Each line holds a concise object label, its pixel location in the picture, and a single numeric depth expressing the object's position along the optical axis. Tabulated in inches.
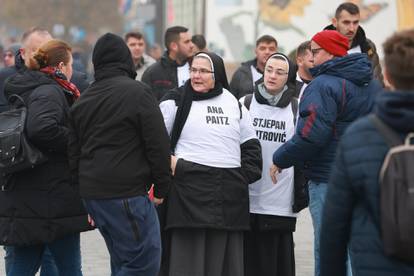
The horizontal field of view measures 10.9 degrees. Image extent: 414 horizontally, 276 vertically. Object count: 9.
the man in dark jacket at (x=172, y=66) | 857.1
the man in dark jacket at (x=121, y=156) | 459.0
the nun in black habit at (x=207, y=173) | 544.1
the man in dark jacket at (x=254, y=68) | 844.4
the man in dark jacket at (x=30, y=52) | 648.1
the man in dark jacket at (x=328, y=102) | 517.0
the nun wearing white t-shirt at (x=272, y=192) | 581.2
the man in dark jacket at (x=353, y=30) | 623.2
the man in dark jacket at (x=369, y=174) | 303.0
